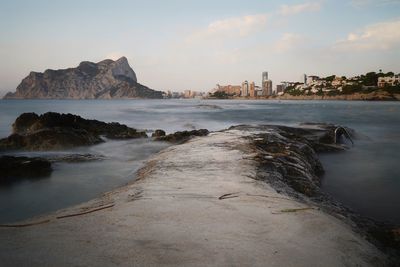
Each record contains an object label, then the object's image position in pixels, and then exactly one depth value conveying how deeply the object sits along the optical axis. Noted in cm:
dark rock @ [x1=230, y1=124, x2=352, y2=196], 625
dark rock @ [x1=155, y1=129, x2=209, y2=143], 1451
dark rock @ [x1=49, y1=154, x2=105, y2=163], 964
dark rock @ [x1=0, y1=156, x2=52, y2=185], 780
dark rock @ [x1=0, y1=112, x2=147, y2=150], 1188
